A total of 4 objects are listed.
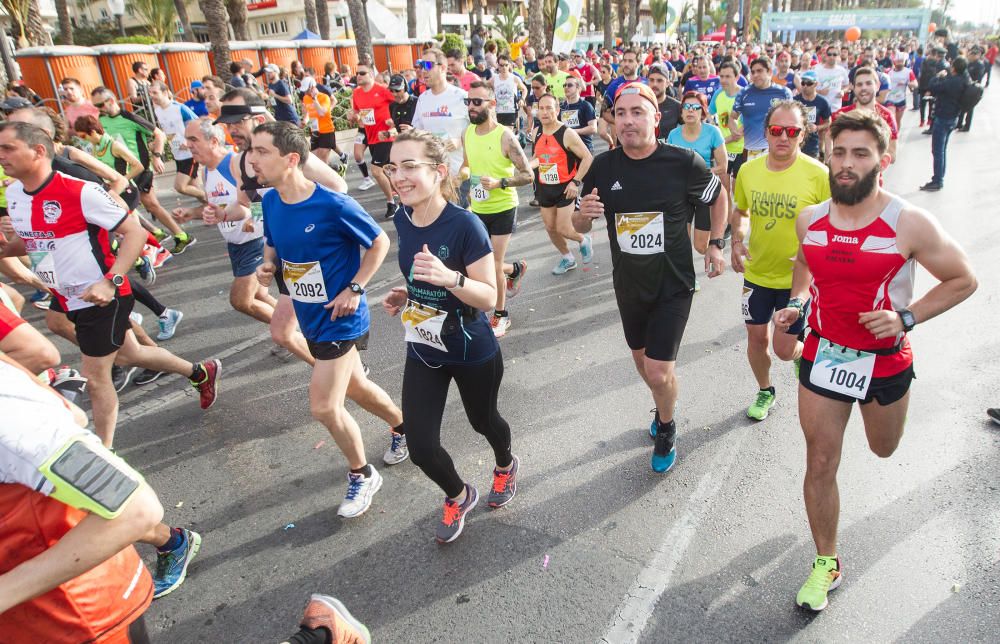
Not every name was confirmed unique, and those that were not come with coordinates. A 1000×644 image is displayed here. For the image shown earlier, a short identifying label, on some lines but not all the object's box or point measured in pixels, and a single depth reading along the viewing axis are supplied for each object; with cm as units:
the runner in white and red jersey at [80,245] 360
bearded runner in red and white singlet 251
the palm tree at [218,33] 1616
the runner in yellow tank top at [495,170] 577
